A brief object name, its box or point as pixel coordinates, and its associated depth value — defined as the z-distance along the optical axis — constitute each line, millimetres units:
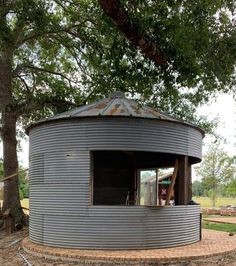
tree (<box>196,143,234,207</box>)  30234
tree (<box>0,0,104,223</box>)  11300
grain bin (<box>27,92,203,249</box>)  7788
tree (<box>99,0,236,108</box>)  5263
